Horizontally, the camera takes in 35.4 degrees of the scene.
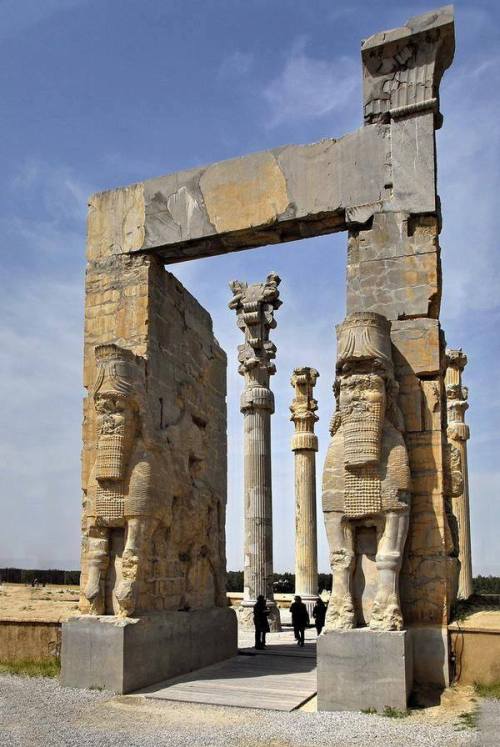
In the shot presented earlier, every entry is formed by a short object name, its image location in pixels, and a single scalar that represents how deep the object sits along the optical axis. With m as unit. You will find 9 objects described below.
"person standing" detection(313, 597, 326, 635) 12.64
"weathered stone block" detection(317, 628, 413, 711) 6.64
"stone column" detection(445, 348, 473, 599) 16.94
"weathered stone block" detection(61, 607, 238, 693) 7.80
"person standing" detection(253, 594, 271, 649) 11.45
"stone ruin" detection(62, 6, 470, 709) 7.17
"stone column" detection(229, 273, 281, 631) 15.54
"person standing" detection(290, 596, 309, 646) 12.02
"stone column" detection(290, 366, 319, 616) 17.84
